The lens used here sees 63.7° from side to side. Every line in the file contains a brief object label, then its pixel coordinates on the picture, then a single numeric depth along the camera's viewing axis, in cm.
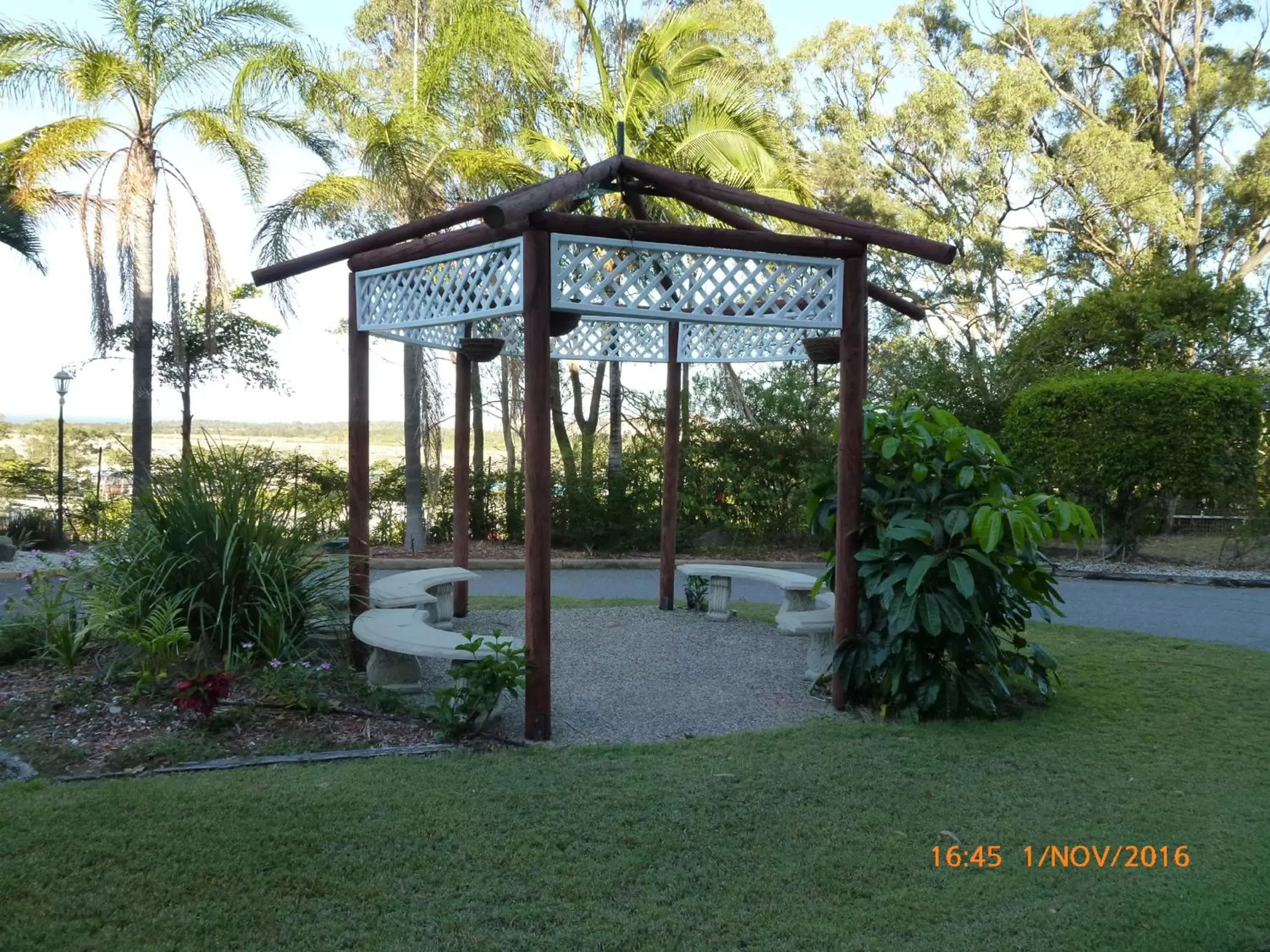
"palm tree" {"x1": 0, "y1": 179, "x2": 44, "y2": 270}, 1191
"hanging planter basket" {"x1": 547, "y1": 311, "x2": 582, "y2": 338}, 570
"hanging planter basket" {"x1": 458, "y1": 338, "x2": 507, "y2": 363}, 708
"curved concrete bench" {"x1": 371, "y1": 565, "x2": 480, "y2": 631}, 641
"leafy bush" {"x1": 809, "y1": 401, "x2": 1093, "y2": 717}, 474
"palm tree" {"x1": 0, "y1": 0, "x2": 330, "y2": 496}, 1295
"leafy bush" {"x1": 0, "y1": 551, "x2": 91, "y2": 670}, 548
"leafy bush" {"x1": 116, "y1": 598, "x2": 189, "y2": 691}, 489
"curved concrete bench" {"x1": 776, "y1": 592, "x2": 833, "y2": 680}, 566
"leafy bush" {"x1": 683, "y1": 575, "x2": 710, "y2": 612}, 831
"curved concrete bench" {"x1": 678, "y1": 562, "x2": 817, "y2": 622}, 771
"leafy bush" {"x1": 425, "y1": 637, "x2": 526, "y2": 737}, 443
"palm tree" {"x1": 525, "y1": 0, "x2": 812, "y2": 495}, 1317
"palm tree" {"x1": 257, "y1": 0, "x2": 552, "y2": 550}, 1283
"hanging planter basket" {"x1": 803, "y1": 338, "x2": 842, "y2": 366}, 604
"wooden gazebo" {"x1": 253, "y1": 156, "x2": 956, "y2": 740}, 452
